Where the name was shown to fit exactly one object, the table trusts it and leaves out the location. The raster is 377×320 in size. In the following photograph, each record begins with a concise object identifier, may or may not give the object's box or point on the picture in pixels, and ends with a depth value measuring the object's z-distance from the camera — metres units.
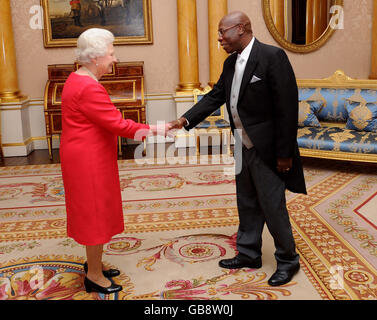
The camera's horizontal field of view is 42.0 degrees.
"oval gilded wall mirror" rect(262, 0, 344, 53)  7.95
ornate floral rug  3.19
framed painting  7.79
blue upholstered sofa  5.84
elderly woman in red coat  2.82
